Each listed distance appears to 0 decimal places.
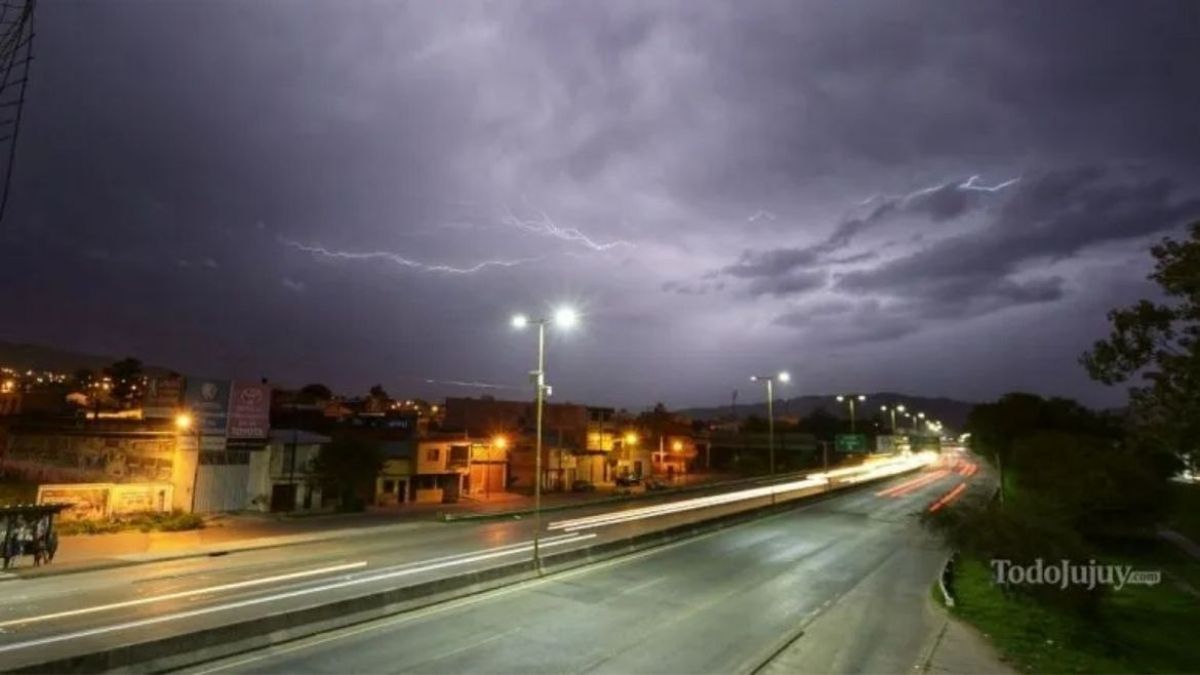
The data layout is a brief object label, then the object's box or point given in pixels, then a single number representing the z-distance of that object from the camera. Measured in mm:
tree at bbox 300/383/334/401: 130712
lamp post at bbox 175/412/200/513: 39219
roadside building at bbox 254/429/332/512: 43281
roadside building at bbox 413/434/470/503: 54125
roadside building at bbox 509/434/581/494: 65938
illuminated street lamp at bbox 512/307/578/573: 26016
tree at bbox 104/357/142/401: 83250
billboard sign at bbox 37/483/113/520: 33125
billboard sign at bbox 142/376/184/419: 39938
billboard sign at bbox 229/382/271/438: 41625
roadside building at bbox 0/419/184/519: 35000
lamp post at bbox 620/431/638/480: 82000
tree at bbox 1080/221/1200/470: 20828
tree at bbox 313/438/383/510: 45406
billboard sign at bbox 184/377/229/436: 39875
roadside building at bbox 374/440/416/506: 51281
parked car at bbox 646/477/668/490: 68250
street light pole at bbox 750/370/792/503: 51947
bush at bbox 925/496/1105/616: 20688
